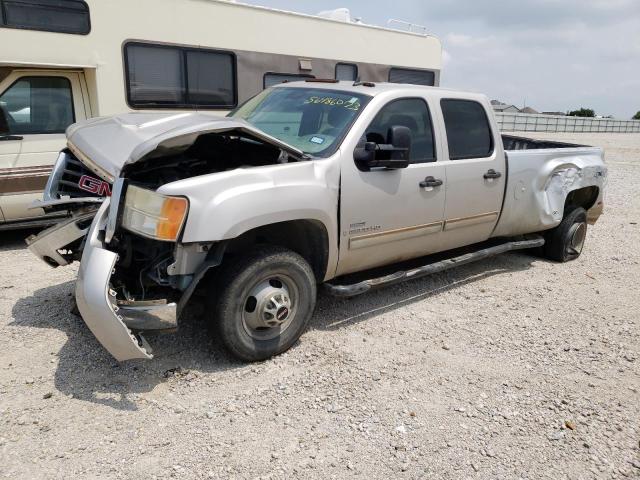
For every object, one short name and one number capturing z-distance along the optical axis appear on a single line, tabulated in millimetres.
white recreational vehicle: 5828
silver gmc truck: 3229
